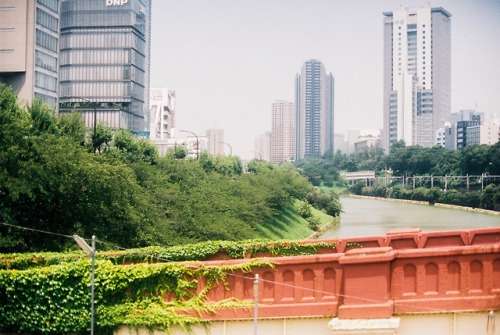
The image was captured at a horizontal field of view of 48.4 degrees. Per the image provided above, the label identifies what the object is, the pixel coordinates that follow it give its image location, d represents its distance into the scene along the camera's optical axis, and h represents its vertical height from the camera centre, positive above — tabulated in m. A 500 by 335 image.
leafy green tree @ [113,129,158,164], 44.19 +2.63
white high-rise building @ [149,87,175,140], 166.38 +20.56
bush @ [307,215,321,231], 71.53 -5.35
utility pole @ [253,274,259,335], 11.05 -2.23
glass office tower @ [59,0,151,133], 103.25 +23.92
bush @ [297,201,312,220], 73.28 -3.78
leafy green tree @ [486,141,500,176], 98.00 +4.24
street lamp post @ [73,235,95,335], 11.96 -1.99
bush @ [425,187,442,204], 107.62 -2.31
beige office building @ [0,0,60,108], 64.94 +15.81
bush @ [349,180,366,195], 145.38 -1.50
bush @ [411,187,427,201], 111.38 -2.24
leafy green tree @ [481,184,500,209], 89.50 -1.85
